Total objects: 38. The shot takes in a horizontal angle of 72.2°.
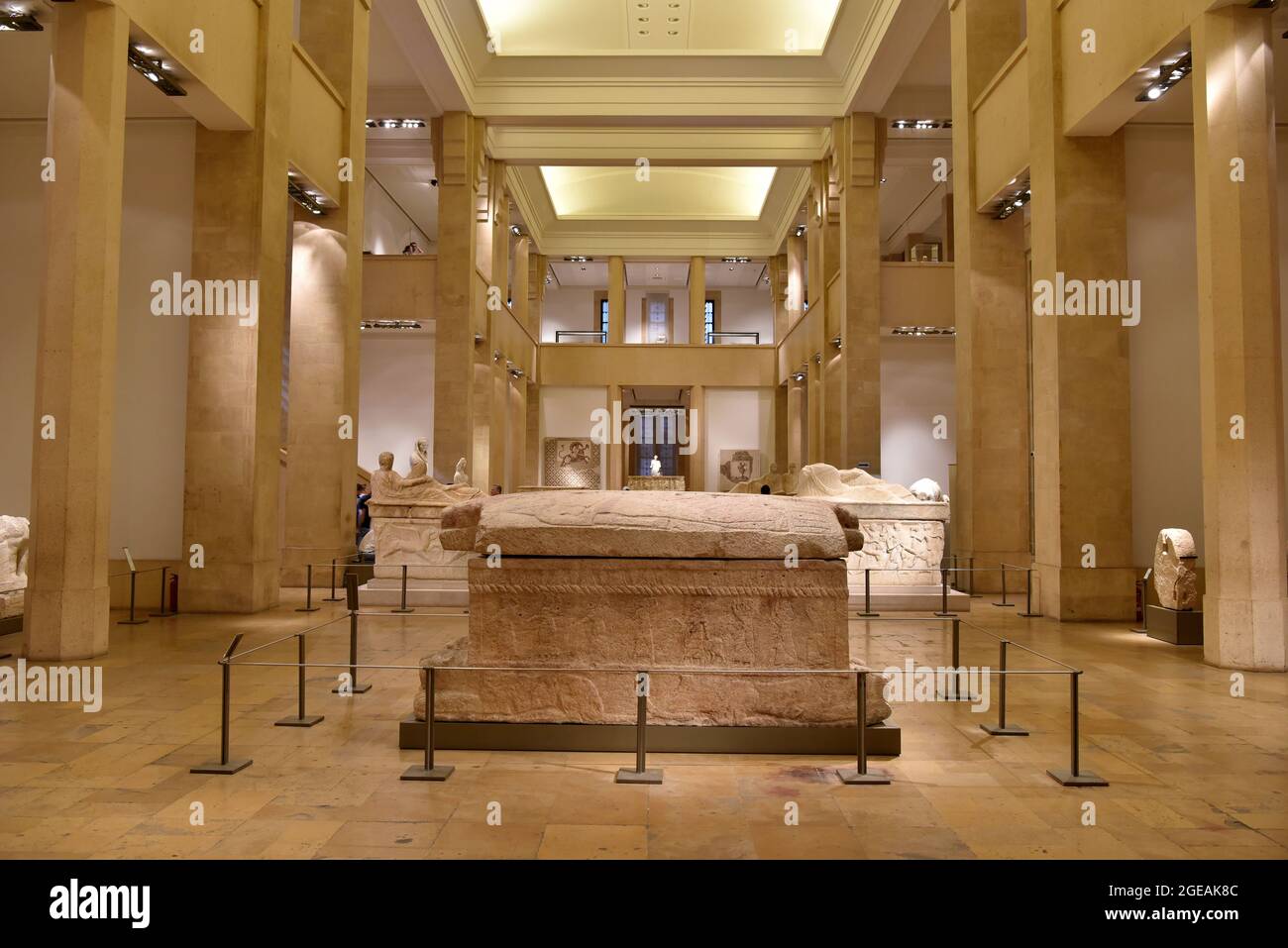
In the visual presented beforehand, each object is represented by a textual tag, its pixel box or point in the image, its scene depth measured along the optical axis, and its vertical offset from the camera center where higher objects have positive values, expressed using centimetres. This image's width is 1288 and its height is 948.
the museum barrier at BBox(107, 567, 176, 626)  873 -128
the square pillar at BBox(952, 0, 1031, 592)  1226 +185
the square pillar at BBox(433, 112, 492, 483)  1702 +317
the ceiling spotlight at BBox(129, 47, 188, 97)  814 +398
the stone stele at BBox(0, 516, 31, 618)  819 -68
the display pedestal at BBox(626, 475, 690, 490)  2181 +26
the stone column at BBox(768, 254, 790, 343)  2700 +629
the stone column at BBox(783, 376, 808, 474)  2373 +191
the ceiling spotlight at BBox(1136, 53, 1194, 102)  814 +396
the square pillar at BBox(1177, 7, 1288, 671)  699 +116
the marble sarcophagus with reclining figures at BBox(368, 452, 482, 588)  1152 -41
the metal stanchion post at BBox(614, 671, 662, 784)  408 -123
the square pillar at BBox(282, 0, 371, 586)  1202 +161
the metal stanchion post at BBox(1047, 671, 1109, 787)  415 -133
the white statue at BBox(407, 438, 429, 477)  1192 +41
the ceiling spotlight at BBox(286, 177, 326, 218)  1164 +396
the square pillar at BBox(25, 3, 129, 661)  698 +112
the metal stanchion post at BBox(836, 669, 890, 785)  412 -124
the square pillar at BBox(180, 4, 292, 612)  973 +128
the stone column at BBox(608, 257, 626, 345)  2634 +566
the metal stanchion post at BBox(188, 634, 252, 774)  423 -132
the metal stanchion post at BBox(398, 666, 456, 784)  414 -131
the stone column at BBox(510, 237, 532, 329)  2419 +587
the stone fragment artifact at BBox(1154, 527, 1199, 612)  831 -73
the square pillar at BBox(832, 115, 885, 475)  1655 +321
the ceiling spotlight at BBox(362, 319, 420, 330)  1780 +345
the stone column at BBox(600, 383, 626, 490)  2586 +112
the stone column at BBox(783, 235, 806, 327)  2448 +611
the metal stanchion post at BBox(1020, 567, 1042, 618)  993 -120
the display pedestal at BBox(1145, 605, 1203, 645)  812 -122
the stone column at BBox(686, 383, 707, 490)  2662 +179
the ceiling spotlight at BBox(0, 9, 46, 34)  754 +406
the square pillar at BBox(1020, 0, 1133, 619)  966 +109
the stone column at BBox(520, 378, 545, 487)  2656 +171
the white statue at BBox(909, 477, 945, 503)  1169 +5
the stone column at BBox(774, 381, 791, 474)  2636 +207
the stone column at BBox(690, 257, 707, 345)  2648 +577
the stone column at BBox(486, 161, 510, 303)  1984 +619
